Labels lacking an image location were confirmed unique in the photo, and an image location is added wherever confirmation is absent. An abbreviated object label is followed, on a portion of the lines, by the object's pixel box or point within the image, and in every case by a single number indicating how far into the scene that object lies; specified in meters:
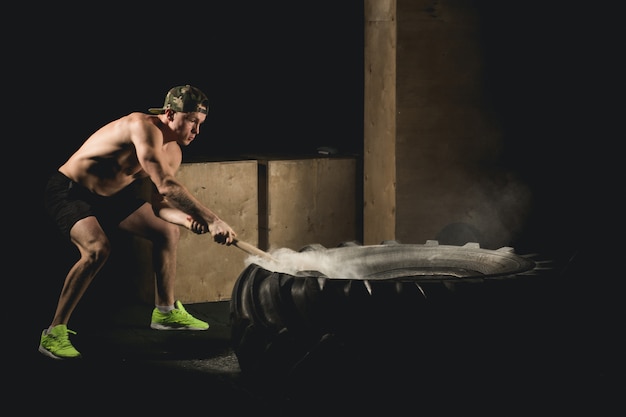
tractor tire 4.36
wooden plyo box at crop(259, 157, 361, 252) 7.08
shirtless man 5.69
